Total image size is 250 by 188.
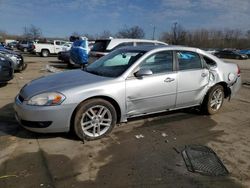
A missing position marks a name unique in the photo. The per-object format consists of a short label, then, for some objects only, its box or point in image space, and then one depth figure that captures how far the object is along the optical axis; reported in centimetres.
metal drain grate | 333
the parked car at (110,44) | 1034
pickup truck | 2664
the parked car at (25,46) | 3328
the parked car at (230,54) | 4038
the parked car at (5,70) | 788
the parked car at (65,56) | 1668
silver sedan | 388
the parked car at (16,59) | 1178
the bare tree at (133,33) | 6324
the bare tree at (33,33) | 8308
